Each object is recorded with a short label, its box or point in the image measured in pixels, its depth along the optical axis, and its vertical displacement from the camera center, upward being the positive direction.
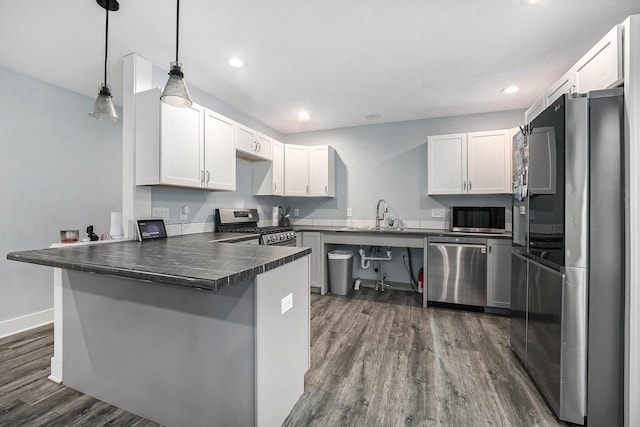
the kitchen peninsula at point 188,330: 1.28 -0.63
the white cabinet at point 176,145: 2.34 +0.61
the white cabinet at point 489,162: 3.43 +0.66
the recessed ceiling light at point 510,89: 3.04 +1.39
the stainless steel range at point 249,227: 3.22 -0.19
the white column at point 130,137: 2.44 +0.66
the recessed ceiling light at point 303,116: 3.90 +1.40
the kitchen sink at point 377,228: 3.67 -0.21
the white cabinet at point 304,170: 4.30 +0.67
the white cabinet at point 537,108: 2.33 +0.92
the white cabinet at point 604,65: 1.46 +0.88
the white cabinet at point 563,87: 2.02 +1.01
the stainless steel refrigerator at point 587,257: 1.41 -0.21
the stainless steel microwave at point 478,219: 3.46 -0.05
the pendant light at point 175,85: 1.61 +0.74
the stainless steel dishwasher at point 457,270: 3.21 -0.65
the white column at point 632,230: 1.34 -0.07
